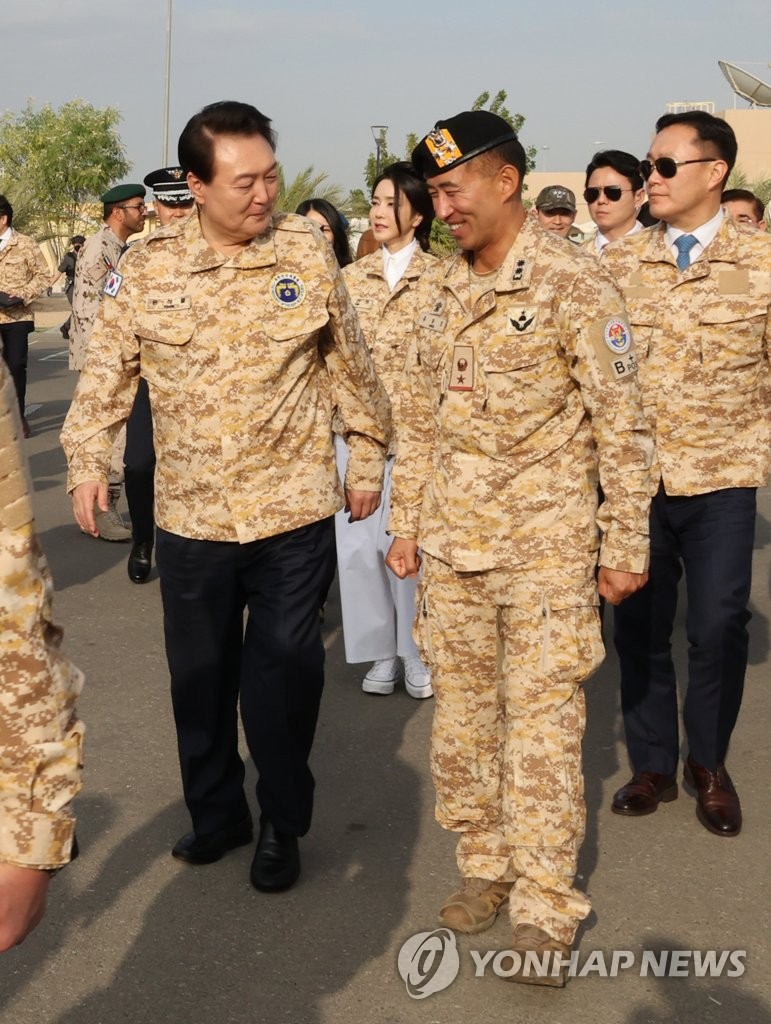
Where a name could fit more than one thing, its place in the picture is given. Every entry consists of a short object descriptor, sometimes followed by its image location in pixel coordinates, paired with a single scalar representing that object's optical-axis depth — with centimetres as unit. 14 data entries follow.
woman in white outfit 616
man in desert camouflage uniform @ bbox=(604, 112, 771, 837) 476
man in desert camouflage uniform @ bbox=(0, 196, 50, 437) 1245
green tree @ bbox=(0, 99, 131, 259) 4741
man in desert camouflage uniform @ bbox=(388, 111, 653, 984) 381
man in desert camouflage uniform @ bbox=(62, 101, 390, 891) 412
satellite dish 6825
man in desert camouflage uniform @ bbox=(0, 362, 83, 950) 194
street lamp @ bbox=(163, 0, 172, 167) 3872
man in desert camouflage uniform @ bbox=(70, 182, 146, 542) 917
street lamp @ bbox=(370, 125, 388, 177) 2838
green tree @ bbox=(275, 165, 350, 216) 3108
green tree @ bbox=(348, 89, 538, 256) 2595
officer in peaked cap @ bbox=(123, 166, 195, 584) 759
